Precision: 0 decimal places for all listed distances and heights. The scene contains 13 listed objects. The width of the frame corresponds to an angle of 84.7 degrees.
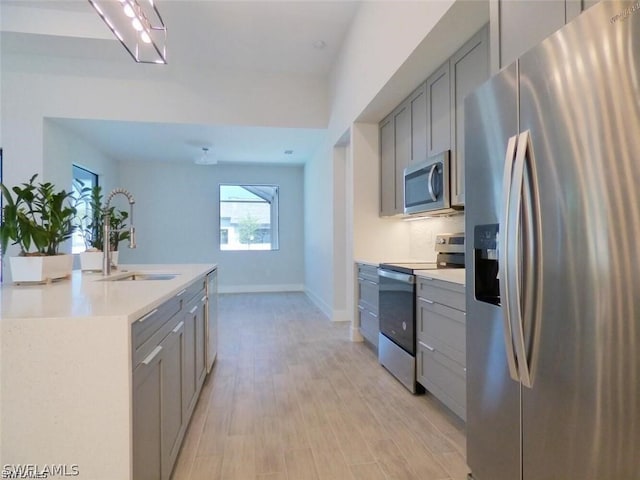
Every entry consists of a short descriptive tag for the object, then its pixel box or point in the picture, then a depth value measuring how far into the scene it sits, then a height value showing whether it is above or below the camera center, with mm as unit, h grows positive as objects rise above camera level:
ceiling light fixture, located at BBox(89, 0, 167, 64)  2266 +1706
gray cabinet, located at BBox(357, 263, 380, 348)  3393 -610
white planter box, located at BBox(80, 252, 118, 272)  2508 -121
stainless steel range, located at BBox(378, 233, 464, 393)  2596 -521
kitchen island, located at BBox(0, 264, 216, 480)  996 -424
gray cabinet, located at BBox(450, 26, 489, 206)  2213 +1088
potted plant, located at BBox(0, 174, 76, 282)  1713 +59
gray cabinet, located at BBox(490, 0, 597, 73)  1185 +824
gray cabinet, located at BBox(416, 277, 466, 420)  2002 -620
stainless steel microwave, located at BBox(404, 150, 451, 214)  2619 +468
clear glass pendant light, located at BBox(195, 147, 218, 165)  5782 +1387
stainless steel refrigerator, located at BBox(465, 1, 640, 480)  889 -31
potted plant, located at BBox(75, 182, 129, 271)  2500 +69
